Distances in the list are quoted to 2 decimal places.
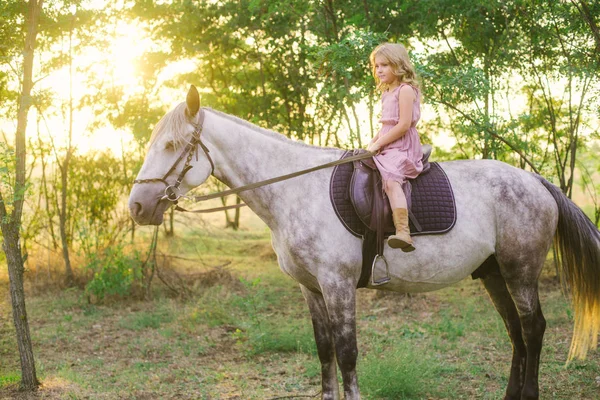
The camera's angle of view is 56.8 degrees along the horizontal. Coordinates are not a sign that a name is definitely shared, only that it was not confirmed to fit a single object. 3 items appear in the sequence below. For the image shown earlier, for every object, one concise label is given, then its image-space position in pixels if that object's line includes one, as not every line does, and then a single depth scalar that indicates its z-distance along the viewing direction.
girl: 3.66
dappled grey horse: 3.63
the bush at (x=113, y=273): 8.82
